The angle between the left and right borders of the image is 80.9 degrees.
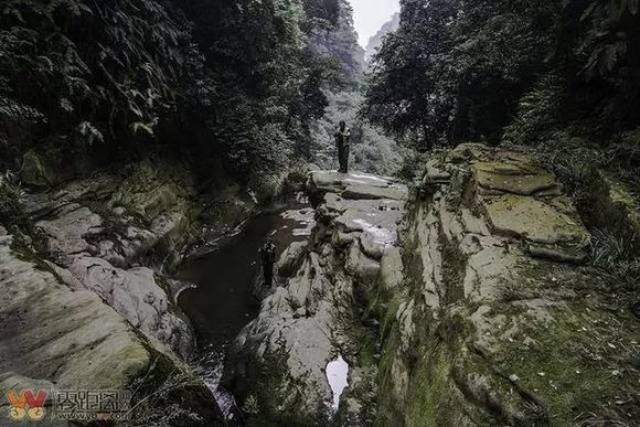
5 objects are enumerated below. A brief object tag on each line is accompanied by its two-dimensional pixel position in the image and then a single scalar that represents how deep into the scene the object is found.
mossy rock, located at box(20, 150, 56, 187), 7.39
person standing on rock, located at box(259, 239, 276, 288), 8.98
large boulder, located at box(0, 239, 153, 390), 3.38
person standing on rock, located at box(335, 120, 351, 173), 11.90
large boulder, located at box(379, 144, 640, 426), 2.67
